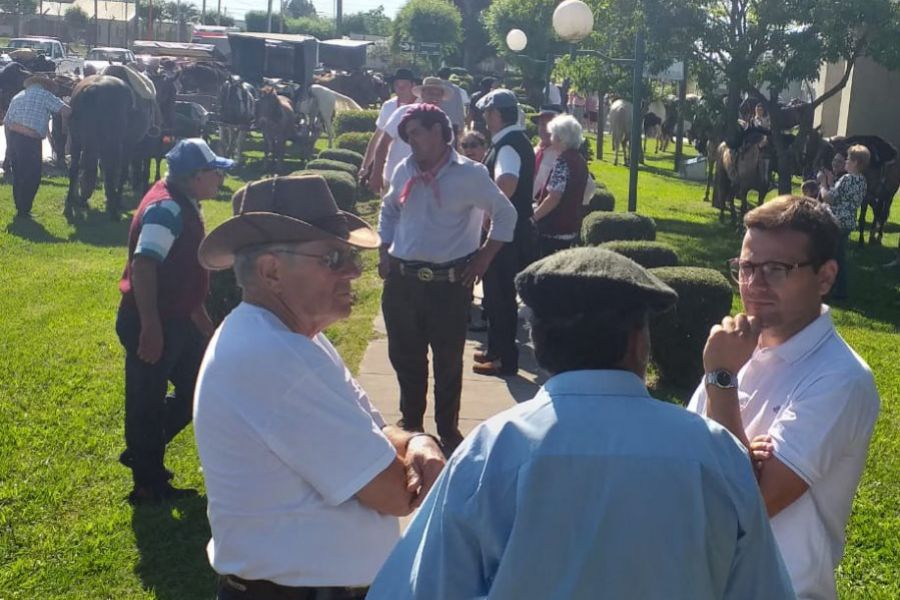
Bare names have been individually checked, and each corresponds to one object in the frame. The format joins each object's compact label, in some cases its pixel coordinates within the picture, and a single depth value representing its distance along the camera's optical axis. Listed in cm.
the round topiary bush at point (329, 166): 1516
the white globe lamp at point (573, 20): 1450
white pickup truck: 4669
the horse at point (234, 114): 2202
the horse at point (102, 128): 1454
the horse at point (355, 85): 3699
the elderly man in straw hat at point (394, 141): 963
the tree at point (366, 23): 10289
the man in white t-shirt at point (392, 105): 1120
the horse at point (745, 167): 1666
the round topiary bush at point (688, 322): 799
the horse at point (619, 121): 2889
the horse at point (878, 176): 1617
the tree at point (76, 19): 8712
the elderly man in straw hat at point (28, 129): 1391
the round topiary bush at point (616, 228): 1071
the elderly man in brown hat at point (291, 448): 257
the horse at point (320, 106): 2595
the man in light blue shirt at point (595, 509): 184
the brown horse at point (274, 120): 2131
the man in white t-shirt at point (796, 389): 262
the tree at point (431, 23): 6319
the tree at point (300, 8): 13862
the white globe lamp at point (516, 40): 2053
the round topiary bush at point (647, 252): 902
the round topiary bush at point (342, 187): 1302
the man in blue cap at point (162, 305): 511
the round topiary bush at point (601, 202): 1323
